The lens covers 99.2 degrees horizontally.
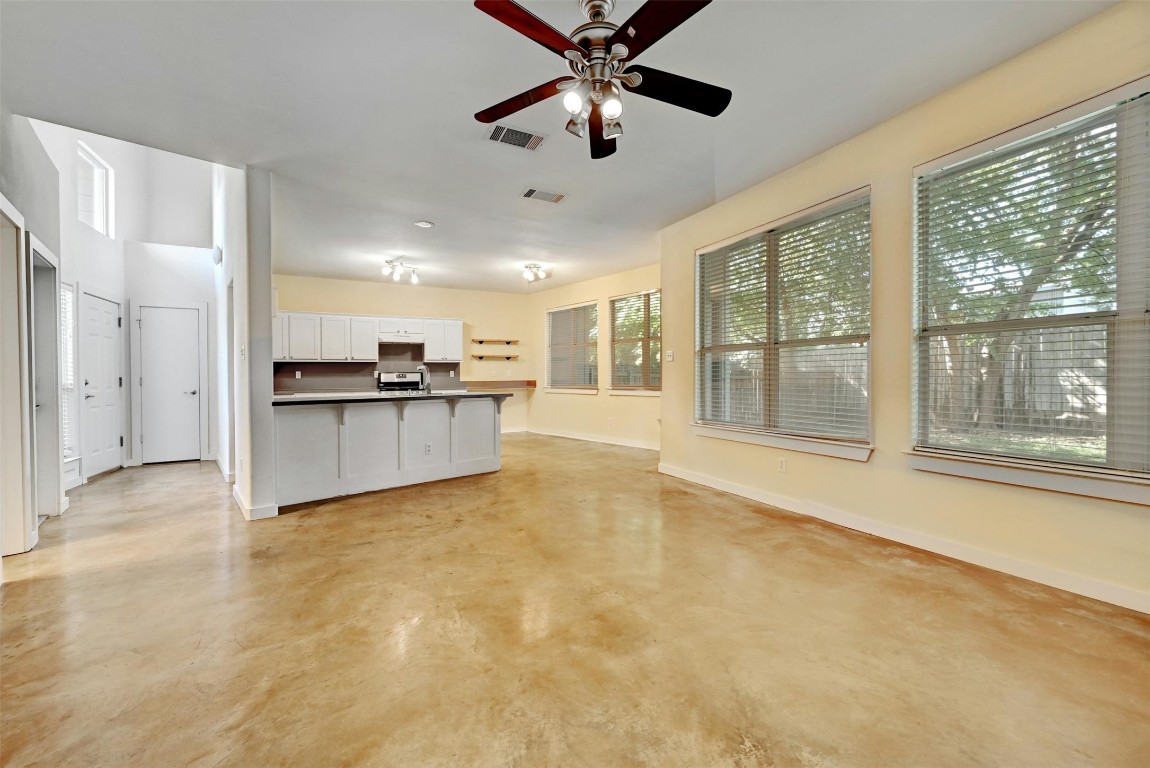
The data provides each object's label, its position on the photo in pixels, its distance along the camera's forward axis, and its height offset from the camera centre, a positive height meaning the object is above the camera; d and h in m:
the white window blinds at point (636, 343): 7.50 +0.56
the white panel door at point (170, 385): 6.33 -0.07
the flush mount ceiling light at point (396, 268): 7.07 +1.62
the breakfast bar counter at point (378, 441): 4.33 -0.63
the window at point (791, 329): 3.63 +0.42
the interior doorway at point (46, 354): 3.69 +0.19
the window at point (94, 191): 5.83 +2.29
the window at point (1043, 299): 2.37 +0.42
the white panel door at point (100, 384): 5.40 -0.05
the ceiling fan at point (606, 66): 1.86 +1.37
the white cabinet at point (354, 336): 7.48 +0.70
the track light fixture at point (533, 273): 7.30 +1.61
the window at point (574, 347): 8.59 +0.57
